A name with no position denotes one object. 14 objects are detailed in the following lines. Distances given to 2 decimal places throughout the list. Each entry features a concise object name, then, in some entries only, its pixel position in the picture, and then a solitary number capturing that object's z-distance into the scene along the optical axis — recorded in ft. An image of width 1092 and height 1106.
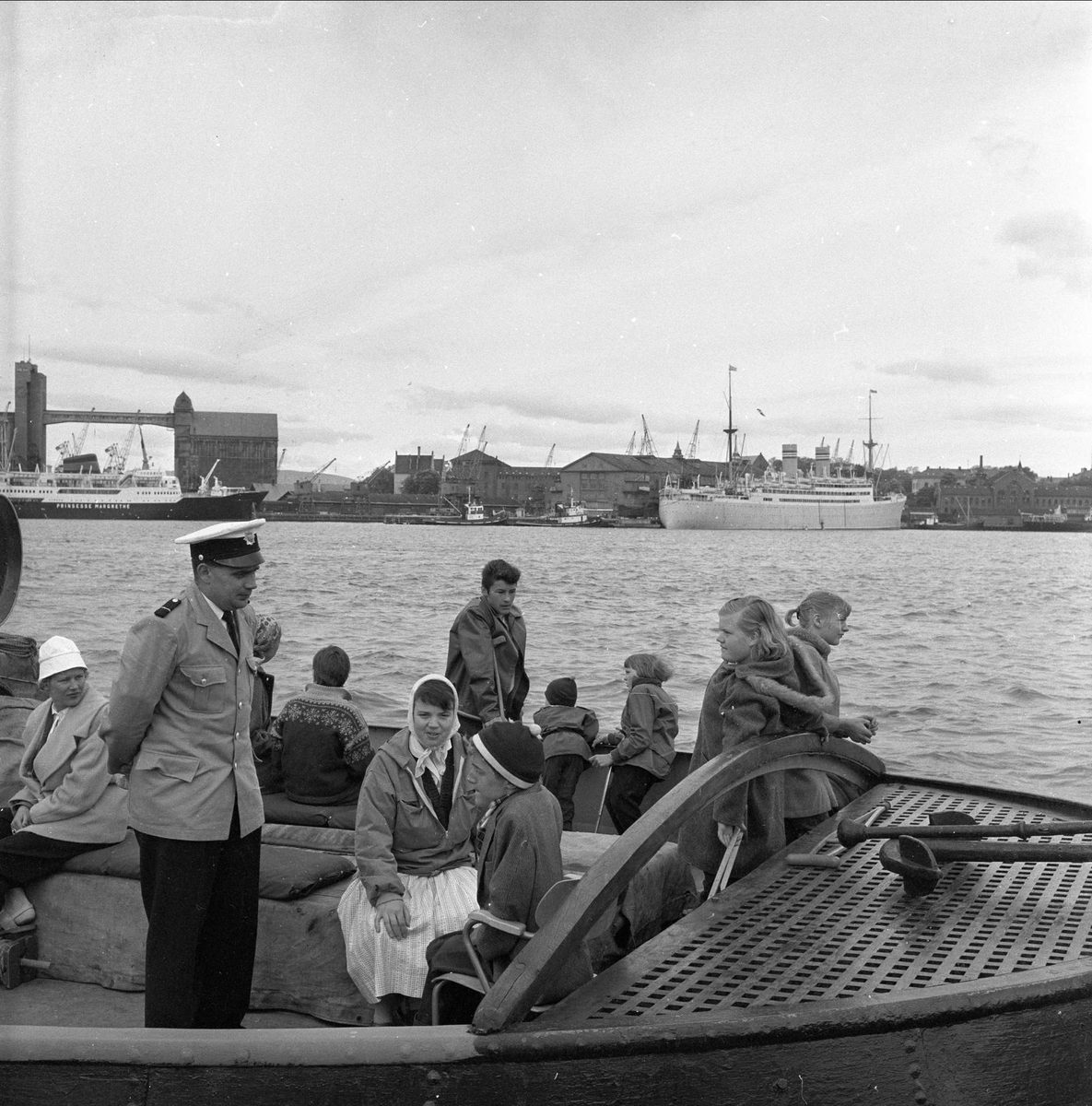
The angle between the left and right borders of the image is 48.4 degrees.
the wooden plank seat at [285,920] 15.42
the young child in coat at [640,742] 24.62
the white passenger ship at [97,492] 388.16
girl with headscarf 14.14
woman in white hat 16.63
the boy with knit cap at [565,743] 24.63
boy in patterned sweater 19.45
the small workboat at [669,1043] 9.97
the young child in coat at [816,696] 16.44
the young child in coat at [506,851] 11.68
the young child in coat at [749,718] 15.17
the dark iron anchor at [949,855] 12.67
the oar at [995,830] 13.51
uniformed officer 13.23
